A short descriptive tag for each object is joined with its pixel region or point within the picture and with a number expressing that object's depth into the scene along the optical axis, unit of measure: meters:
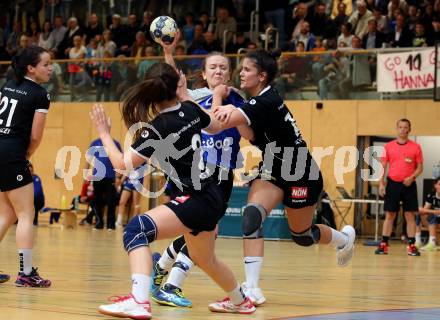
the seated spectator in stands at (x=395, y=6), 20.86
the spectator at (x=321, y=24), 21.67
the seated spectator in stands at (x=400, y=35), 19.61
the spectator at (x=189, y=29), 23.94
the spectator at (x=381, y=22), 20.47
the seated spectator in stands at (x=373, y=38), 20.19
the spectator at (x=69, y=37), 25.47
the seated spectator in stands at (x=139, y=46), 23.69
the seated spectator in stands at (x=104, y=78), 22.84
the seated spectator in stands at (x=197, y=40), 23.11
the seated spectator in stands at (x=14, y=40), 26.82
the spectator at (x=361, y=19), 20.88
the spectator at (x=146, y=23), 24.58
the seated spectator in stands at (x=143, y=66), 21.83
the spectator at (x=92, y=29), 25.73
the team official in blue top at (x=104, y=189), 20.83
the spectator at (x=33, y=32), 26.88
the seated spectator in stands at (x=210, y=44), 22.97
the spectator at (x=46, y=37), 26.23
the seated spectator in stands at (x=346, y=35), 20.67
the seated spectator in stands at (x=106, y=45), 24.34
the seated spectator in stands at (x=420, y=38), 19.28
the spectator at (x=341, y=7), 22.02
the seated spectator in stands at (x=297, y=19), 22.42
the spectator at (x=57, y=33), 26.06
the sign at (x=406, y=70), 18.59
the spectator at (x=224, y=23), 23.83
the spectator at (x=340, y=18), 21.62
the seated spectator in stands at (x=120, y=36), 24.31
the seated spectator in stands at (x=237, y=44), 22.58
